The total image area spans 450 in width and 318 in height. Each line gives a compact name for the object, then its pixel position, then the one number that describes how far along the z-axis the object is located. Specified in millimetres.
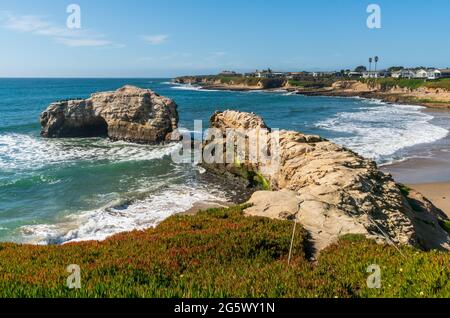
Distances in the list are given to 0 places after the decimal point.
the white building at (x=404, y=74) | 168125
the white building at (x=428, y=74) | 158625
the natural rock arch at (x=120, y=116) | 45625
